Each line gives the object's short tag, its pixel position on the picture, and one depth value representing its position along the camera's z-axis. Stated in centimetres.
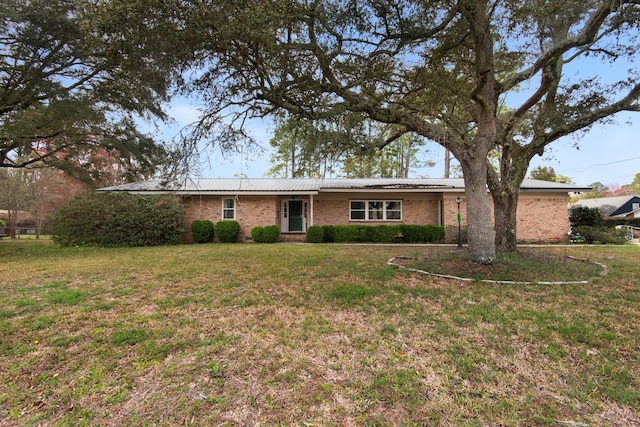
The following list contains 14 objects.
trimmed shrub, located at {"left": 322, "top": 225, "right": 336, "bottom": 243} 1416
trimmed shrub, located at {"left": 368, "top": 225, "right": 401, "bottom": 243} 1389
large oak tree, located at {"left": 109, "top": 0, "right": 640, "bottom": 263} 507
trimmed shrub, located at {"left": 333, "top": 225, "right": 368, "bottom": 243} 1401
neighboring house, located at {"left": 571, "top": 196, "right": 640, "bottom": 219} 2992
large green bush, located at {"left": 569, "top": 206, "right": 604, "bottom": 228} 1500
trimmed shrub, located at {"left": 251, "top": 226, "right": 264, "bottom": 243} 1396
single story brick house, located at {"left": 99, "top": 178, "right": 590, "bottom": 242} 1414
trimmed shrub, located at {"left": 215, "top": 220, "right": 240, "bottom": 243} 1391
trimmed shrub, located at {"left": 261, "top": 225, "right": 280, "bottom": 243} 1386
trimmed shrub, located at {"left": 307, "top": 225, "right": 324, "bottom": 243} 1380
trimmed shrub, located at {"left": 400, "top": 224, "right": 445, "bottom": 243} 1377
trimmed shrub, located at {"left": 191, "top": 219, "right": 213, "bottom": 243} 1387
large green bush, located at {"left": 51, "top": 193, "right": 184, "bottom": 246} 1236
